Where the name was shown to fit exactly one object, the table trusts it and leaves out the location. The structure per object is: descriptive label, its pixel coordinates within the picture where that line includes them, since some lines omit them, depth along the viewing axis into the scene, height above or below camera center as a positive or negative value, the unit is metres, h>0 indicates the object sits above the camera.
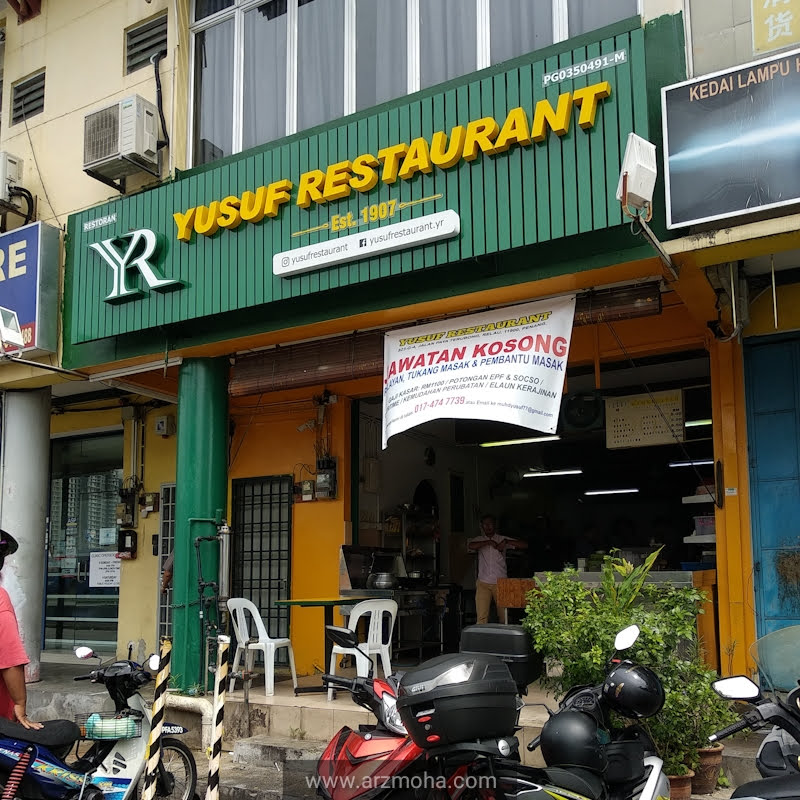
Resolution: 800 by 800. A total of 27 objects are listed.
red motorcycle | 3.83 -0.99
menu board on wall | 9.00 +1.00
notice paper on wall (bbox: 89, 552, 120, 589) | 12.54 -0.68
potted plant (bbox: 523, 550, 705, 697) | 5.61 -0.66
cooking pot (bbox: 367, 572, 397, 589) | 9.79 -0.67
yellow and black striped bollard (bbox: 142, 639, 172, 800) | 5.43 -1.26
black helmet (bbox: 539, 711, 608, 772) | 4.15 -1.04
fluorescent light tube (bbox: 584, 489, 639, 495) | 17.35 +0.52
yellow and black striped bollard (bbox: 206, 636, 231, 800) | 5.72 -1.30
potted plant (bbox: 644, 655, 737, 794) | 5.56 -1.29
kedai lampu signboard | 5.80 +2.49
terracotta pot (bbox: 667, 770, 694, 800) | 5.61 -1.68
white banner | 6.87 +1.22
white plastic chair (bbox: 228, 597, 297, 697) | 8.53 -1.19
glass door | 12.64 -0.35
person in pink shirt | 5.25 -0.87
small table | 8.53 -0.80
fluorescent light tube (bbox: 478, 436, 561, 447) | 11.00 +1.07
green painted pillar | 8.68 +0.30
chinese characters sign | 6.04 +3.33
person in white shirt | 11.25 -0.52
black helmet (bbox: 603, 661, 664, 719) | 4.25 -0.82
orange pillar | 7.43 -0.02
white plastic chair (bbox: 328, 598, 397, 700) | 8.54 -1.01
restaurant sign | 6.48 +2.69
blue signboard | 9.67 +2.56
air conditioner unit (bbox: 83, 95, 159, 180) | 9.18 +3.94
